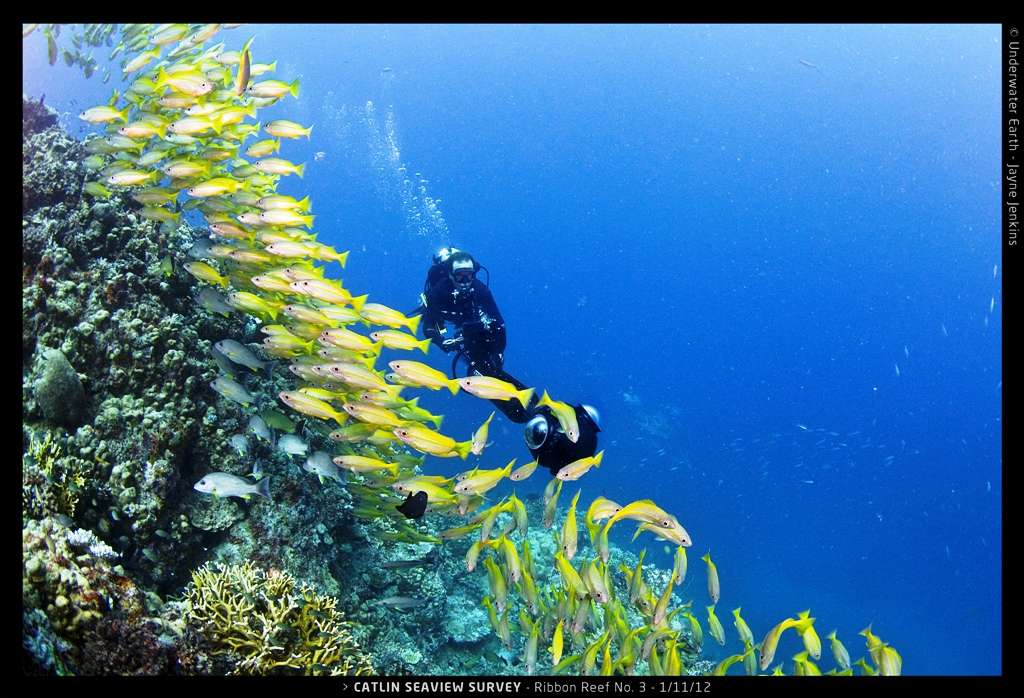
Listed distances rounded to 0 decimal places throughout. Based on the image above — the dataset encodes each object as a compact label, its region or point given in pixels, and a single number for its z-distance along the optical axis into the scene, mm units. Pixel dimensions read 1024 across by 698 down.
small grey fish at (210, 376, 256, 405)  4523
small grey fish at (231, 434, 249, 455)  4617
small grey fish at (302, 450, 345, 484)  4547
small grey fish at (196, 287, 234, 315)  4926
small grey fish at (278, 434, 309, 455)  4473
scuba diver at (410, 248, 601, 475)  7469
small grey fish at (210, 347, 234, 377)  4902
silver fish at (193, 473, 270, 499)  3904
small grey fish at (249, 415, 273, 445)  4664
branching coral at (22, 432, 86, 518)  4008
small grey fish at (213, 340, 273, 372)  4765
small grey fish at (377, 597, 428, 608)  5059
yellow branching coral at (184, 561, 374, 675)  3674
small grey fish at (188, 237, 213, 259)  5105
